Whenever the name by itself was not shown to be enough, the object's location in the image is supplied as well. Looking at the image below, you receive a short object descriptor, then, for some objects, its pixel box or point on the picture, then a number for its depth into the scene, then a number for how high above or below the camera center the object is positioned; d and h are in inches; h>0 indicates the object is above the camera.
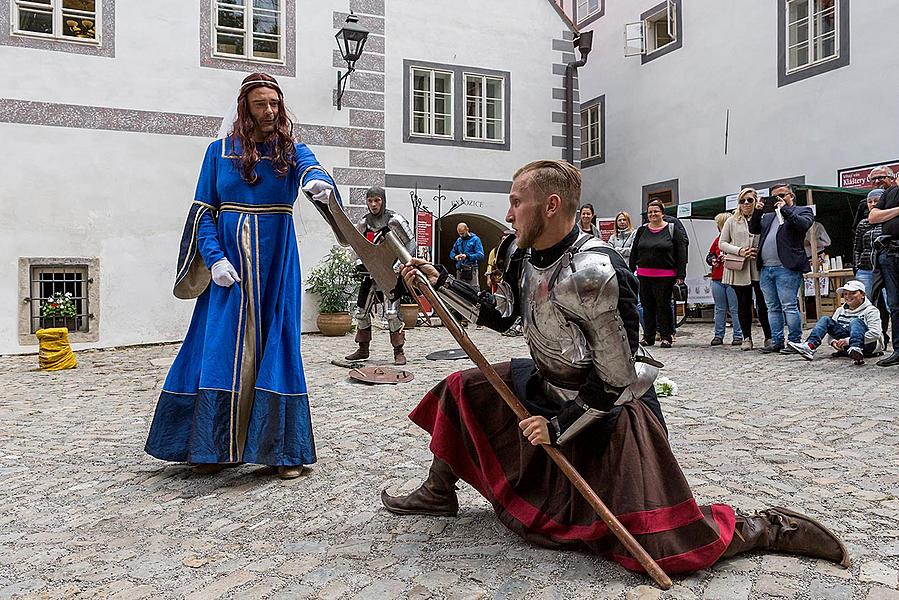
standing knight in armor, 296.2 +1.1
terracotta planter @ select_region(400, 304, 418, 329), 501.7 -7.7
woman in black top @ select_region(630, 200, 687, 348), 374.0 +18.4
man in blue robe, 146.3 -1.1
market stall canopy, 444.5 +57.7
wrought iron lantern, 466.0 +153.4
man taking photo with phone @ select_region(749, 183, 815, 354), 331.0 +18.2
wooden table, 389.4 +12.5
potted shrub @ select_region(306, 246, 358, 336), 465.1 +5.8
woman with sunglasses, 355.6 +21.3
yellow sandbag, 339.9 -20.0
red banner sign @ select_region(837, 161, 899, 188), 466.9 +73.8
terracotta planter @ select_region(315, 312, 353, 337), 464.1 -12.3
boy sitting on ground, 315.6 -11.5
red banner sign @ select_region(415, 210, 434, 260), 559.6 +49.8
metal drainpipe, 601.3 +150.0
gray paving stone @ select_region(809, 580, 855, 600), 94.7 -34.7
